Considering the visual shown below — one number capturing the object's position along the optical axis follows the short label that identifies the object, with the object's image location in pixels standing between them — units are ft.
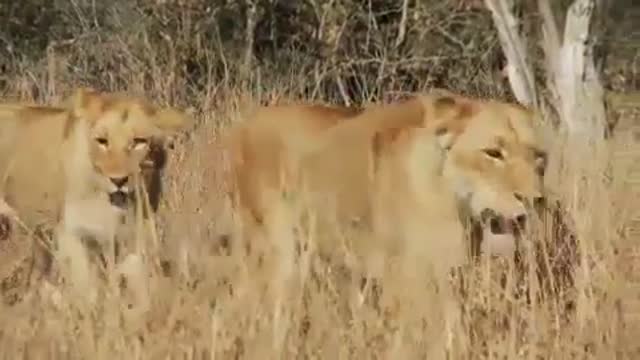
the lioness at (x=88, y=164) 29.94
